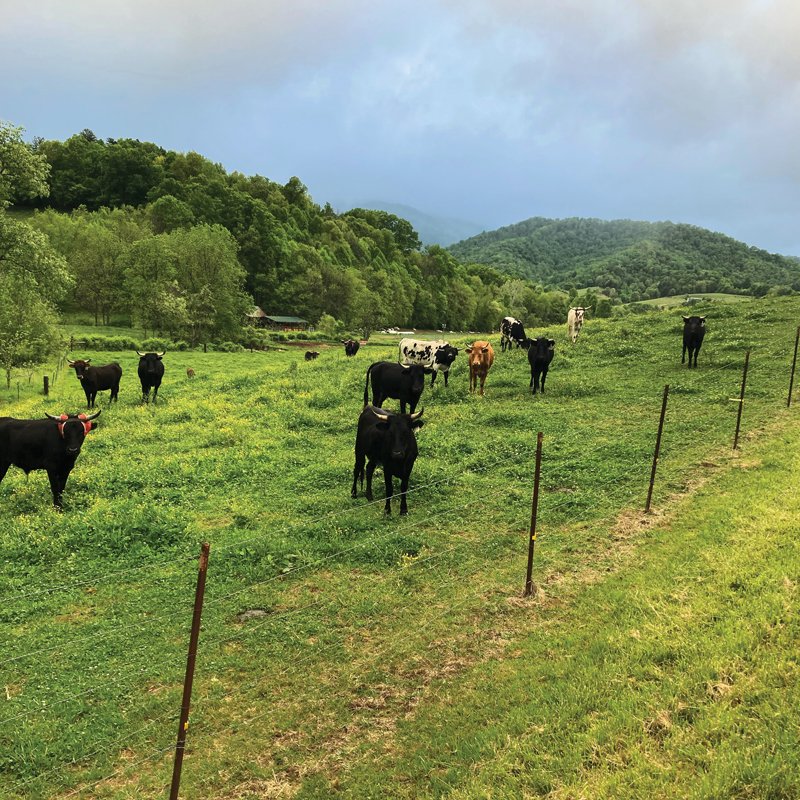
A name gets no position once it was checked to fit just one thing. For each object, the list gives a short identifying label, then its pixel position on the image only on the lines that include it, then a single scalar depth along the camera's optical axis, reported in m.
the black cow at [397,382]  16.33
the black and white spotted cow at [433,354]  21.16
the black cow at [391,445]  9.63
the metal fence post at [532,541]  6.71
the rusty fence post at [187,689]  3.92
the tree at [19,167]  22.98
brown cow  19.19
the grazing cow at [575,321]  27.66
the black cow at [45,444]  10.91
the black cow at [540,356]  18.34
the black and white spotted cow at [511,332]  26.20
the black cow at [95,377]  21.00
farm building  81.06
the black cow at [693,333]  19.72
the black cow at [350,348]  37.00
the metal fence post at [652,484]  8.93
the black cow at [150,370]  21.48
